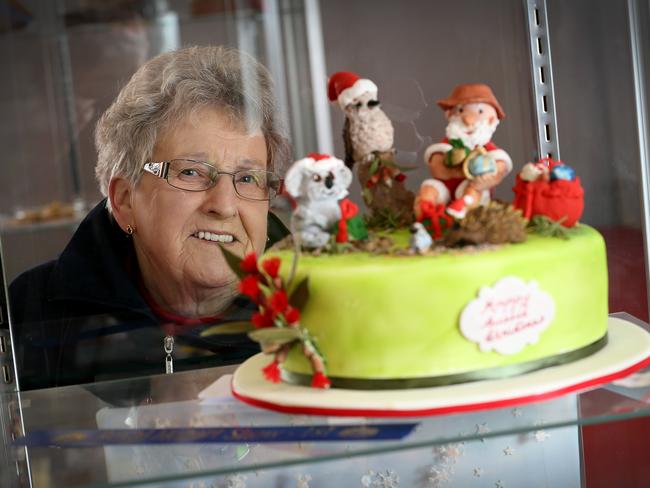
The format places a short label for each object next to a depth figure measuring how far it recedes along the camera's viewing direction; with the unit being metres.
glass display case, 1.29
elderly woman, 1.36
